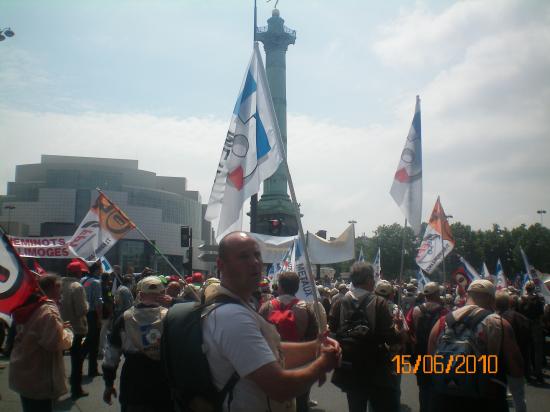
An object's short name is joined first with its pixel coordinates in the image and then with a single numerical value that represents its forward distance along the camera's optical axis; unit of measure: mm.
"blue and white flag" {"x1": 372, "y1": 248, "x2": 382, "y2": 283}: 13813
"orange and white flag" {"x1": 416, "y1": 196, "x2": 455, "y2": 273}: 11589
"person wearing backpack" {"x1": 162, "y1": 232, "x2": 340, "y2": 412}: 2236
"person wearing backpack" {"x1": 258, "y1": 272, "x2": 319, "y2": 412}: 5246
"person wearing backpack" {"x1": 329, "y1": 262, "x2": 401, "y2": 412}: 4824
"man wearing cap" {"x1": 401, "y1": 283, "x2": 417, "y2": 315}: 13513
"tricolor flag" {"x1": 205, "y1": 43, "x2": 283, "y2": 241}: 4340
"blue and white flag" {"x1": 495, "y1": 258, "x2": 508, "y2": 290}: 14925
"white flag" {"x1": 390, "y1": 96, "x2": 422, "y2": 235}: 8148
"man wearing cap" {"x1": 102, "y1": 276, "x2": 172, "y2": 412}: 4516
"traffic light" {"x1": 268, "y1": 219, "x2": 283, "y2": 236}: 16094
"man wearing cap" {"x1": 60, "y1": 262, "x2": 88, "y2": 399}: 8554
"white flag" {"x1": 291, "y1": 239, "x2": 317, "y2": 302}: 9057
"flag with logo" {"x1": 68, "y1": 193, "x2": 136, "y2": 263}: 9995
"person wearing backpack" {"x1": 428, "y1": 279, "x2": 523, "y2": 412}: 4074
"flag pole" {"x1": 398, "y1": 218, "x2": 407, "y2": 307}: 6462
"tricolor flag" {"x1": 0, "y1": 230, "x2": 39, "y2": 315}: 4262
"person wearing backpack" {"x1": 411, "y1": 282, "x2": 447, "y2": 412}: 6398
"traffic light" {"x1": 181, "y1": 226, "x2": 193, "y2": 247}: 17484
